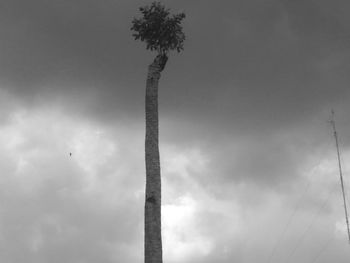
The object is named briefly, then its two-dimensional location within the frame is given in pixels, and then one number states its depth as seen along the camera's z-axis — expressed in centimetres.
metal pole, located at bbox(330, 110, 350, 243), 4599
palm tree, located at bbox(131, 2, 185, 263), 2038
